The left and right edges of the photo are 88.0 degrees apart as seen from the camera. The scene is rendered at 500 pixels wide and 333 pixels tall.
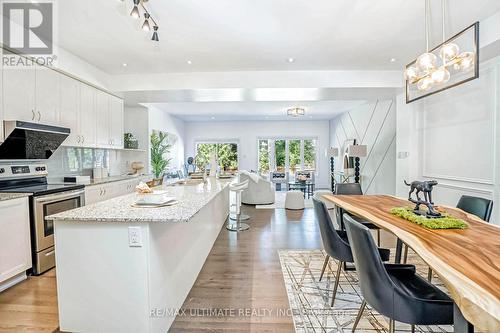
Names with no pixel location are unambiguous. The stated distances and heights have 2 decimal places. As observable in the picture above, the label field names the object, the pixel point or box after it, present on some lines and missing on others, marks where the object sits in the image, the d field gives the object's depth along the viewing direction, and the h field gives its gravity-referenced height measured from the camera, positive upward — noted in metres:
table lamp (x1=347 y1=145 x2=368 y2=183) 7.01 +0.26
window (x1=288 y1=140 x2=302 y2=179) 10.98 +0.29
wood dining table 0.97 -0.50
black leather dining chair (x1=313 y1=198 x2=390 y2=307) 2.23 -0.72
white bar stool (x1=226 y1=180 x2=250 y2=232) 4.09 -0.77
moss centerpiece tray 1.85 -0.46
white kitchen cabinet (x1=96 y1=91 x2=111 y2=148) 4.50 +0.76
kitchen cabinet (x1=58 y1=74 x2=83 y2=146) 3.67 +0.80
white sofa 6.91 -0.86
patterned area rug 1.98 -1.27
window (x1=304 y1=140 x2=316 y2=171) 10.96 +0.39
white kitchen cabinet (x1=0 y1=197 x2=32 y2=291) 2.50 -0.77
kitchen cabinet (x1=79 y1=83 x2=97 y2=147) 4.08 +0.76
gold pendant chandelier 2.17 +0.84
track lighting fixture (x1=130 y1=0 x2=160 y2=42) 2.14 +1.26
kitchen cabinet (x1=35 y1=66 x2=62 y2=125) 3.25 +0.88
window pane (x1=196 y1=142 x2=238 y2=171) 10.91 +0.45
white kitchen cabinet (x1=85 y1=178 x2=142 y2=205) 3.70 -0.46
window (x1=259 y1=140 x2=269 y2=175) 10.95 +0.21
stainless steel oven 2.83 -0.73
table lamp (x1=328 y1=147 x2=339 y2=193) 8.99 +0.03
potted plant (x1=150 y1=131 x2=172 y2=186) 6.43 +0.09
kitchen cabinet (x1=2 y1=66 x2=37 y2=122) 2.85 +0.79
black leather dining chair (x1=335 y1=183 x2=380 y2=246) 3.84 -0.42
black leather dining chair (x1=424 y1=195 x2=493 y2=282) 2.40 -0.46
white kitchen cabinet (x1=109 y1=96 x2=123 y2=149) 4.89 +0.79
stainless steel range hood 2.88 +0.27
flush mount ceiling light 7.39 +1.42
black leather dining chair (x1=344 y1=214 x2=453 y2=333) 1.37 -0.75
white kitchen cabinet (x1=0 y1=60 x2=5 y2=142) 2.78 +0.57
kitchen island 1.69 -0.71
